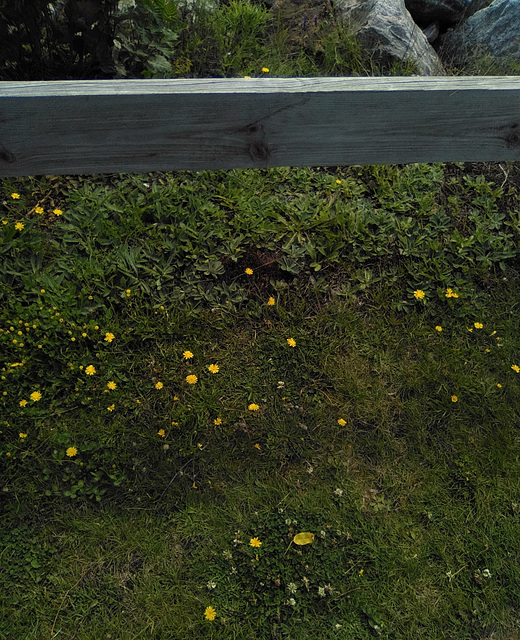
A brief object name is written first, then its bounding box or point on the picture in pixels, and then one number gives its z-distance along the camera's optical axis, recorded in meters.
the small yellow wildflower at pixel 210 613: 2.15
